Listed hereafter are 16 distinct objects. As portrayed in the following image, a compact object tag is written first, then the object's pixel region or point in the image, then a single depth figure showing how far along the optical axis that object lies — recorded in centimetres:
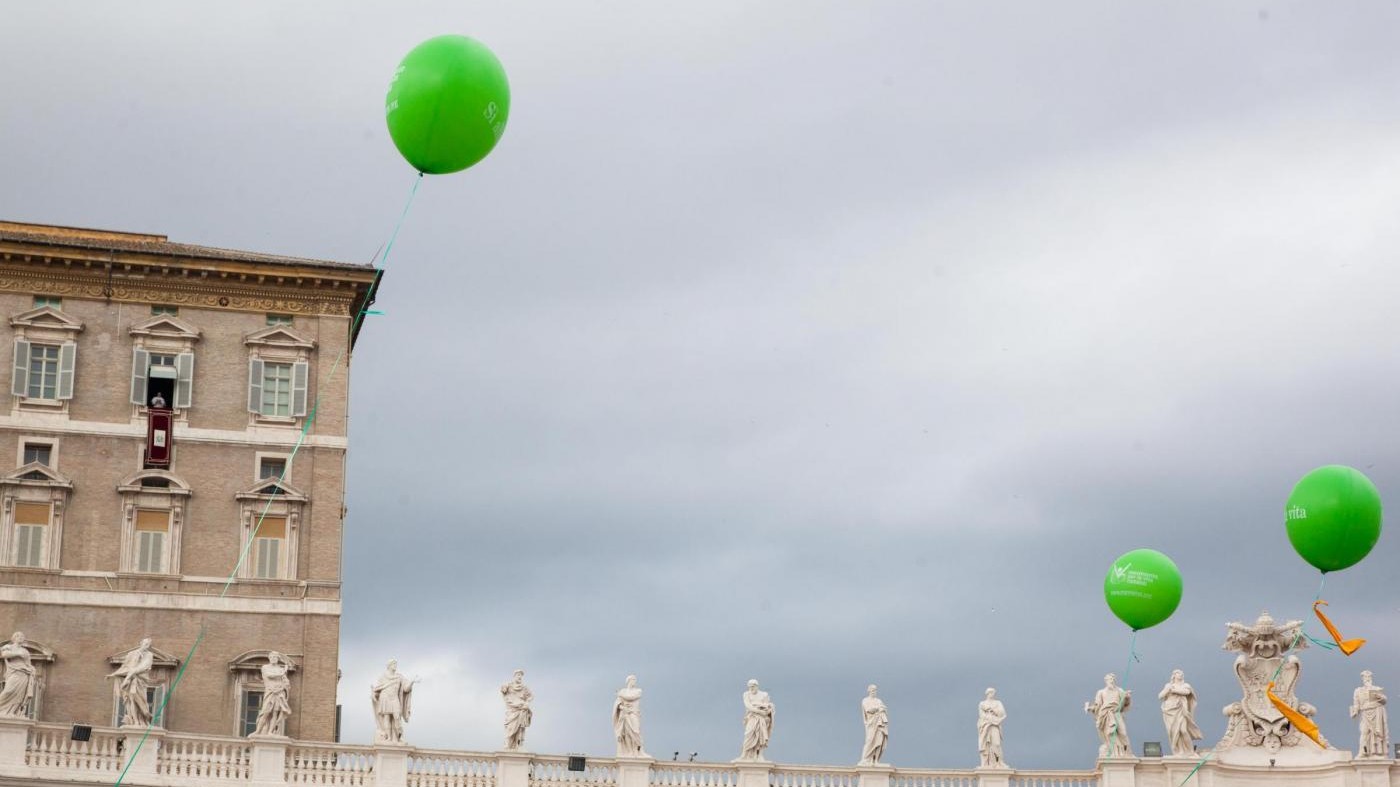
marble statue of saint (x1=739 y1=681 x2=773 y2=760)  6297
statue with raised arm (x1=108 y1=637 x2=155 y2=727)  6209
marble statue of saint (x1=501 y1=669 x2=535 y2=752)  6238
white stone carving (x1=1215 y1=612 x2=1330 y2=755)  6384
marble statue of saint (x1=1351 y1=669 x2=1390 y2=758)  6331
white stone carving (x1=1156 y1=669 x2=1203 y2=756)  6378
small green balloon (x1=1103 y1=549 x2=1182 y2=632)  5944
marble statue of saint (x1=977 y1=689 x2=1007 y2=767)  6369
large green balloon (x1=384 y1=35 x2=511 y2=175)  4875
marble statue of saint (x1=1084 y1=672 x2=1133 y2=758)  6353
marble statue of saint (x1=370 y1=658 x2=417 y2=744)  6200
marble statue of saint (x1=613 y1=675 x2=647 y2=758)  6269
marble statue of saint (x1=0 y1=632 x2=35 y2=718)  6100
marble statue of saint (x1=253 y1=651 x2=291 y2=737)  6272
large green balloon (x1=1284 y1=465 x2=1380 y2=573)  5647
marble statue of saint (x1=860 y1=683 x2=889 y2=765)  6328
